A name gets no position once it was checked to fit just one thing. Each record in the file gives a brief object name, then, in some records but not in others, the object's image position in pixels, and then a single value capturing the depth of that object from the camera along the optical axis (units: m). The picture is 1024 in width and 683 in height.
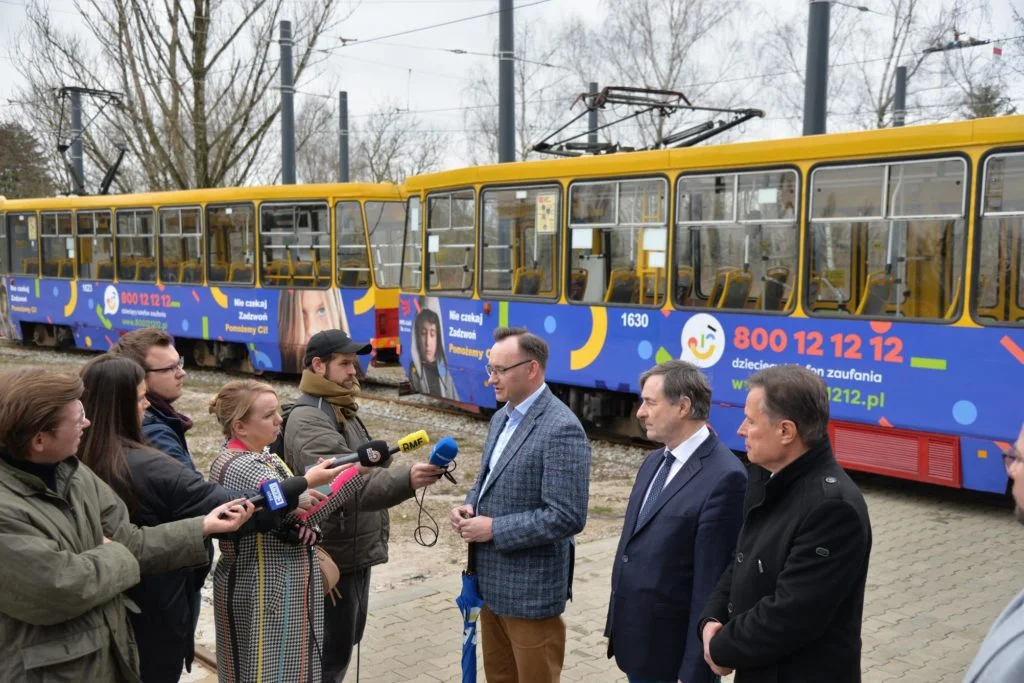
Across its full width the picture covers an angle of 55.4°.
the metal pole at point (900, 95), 21.44
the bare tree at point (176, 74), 20.78
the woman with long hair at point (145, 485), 3.09
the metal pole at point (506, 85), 13.87
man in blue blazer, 3.36
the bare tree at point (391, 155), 42.25
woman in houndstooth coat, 3.21
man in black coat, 2.59
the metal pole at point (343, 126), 29.05
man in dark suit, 3.06
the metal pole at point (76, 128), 21.24
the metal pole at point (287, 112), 17.66
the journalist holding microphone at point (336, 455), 3.65
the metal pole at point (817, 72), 10.47
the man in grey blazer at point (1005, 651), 1.85
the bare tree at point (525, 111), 35.25
